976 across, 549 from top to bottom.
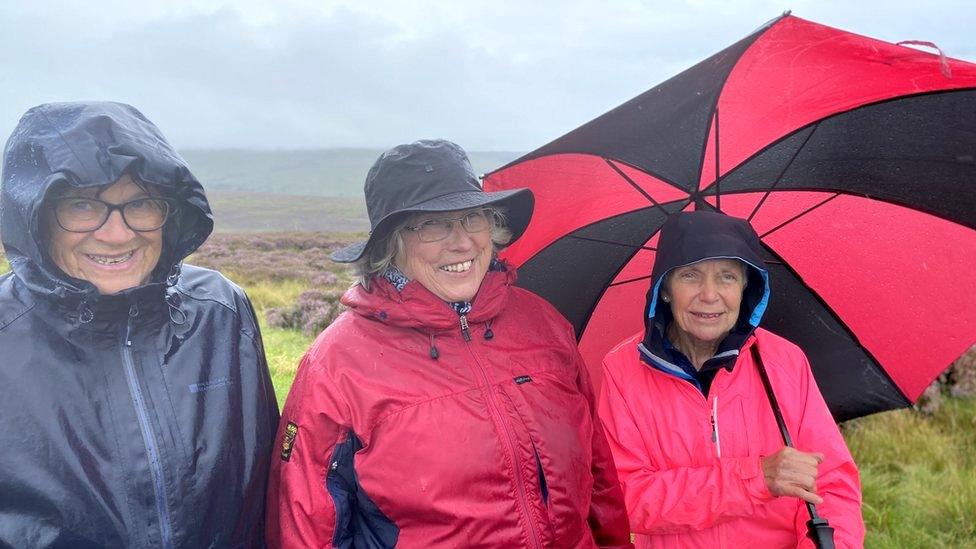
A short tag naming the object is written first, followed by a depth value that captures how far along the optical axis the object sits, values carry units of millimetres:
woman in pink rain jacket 2289
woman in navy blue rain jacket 1815
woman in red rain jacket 2066
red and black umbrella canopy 2121
